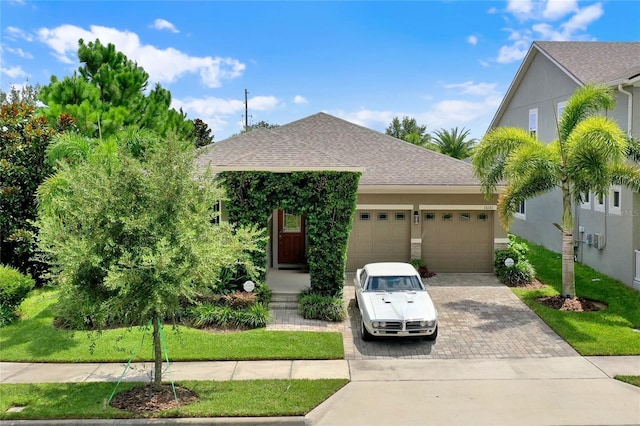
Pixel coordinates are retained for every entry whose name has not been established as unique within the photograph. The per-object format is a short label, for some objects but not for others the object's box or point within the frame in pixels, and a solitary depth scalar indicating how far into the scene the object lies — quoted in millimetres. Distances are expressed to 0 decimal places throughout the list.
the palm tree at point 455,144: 33469
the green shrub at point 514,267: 16297
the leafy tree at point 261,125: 64088
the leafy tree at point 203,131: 40778
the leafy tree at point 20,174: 16531
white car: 11188
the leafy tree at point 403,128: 53906
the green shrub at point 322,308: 13180
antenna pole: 53562
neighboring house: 15531
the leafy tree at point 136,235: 7891
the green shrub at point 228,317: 12586
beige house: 17250
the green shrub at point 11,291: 13234
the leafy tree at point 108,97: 20547
